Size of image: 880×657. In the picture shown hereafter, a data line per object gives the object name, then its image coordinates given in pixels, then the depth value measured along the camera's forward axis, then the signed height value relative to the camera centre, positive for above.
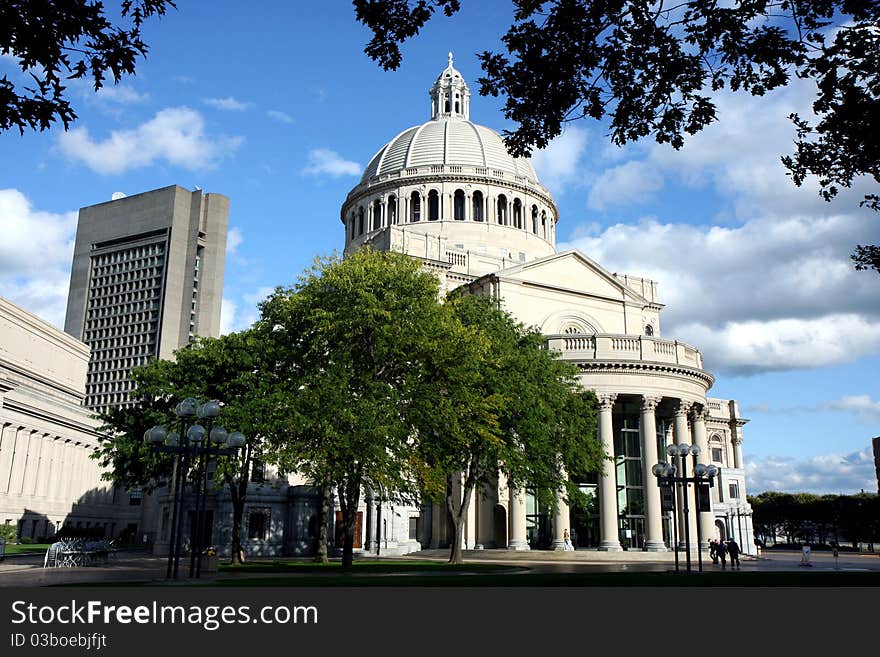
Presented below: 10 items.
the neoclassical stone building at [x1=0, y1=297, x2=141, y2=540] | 75.64 +8.49
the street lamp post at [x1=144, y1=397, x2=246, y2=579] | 22.94 +2.48
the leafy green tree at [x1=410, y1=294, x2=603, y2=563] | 34.59 +5.28
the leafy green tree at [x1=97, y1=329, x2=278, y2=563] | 38.06 +6.38
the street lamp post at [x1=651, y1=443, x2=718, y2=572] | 33.75 +2.33
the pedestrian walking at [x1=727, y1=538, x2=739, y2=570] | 40.48 -1.05
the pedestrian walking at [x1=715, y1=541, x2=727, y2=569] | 38.83 -1.04
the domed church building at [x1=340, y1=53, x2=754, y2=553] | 53.91 +17.20
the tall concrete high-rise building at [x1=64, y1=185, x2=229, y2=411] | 151.62 +45.90
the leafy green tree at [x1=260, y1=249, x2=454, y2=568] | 31.98 +6.76
